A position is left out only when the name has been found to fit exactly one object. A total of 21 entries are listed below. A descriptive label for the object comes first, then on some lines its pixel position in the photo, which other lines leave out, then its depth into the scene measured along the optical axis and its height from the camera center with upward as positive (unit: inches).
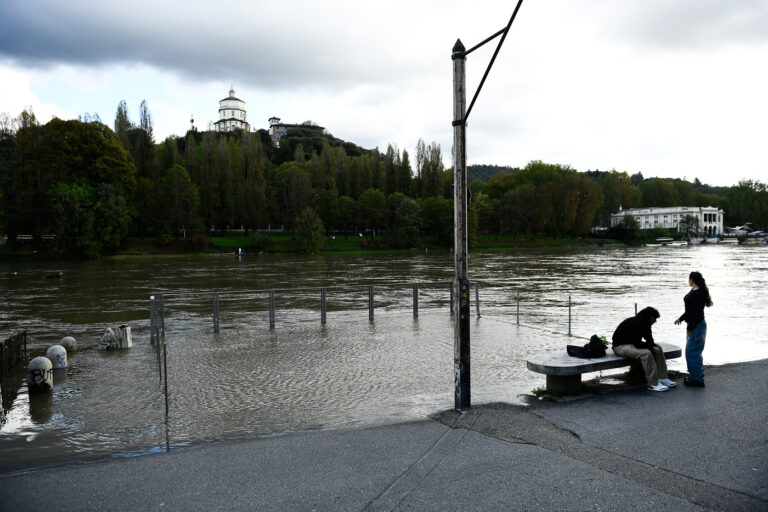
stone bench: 308.3 -78.4
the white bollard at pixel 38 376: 350.6 -88.1
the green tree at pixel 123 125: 3499.0 +728.0
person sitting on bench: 313.6 -70.7
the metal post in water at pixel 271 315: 602.8 -89.0
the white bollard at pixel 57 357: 410.6 -89.7
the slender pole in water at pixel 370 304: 651.5 -86.0
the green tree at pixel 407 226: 3688.5 +39.3
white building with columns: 7121.1 +130.9
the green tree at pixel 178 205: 3083.2 +172.7
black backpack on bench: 321.4 -72.1
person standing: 313.6 -59.2
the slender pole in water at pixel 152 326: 510.6 -87.0
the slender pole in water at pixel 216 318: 580.4 -88.5
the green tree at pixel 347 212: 3944.4 +147.8
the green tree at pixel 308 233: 3117.6 +1.4
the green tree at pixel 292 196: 3636.8 +255.2
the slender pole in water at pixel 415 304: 670.5 -89.5
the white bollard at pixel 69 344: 483.7 -94.8
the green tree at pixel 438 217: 3892.7 +98.7
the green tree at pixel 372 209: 3973.9 +169.2
